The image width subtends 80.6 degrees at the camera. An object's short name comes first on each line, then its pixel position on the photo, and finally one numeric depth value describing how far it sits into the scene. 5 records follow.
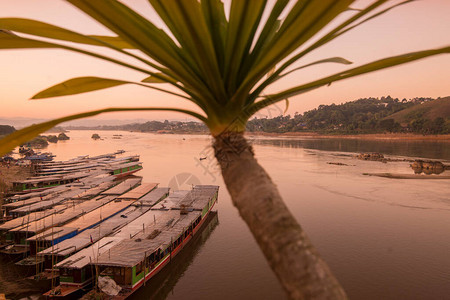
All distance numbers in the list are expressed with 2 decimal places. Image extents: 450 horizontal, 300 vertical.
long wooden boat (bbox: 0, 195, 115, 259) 14.08
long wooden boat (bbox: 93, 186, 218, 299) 10.34
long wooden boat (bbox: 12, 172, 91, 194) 25.12
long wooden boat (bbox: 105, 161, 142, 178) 33.03
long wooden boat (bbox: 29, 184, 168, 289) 11.83
